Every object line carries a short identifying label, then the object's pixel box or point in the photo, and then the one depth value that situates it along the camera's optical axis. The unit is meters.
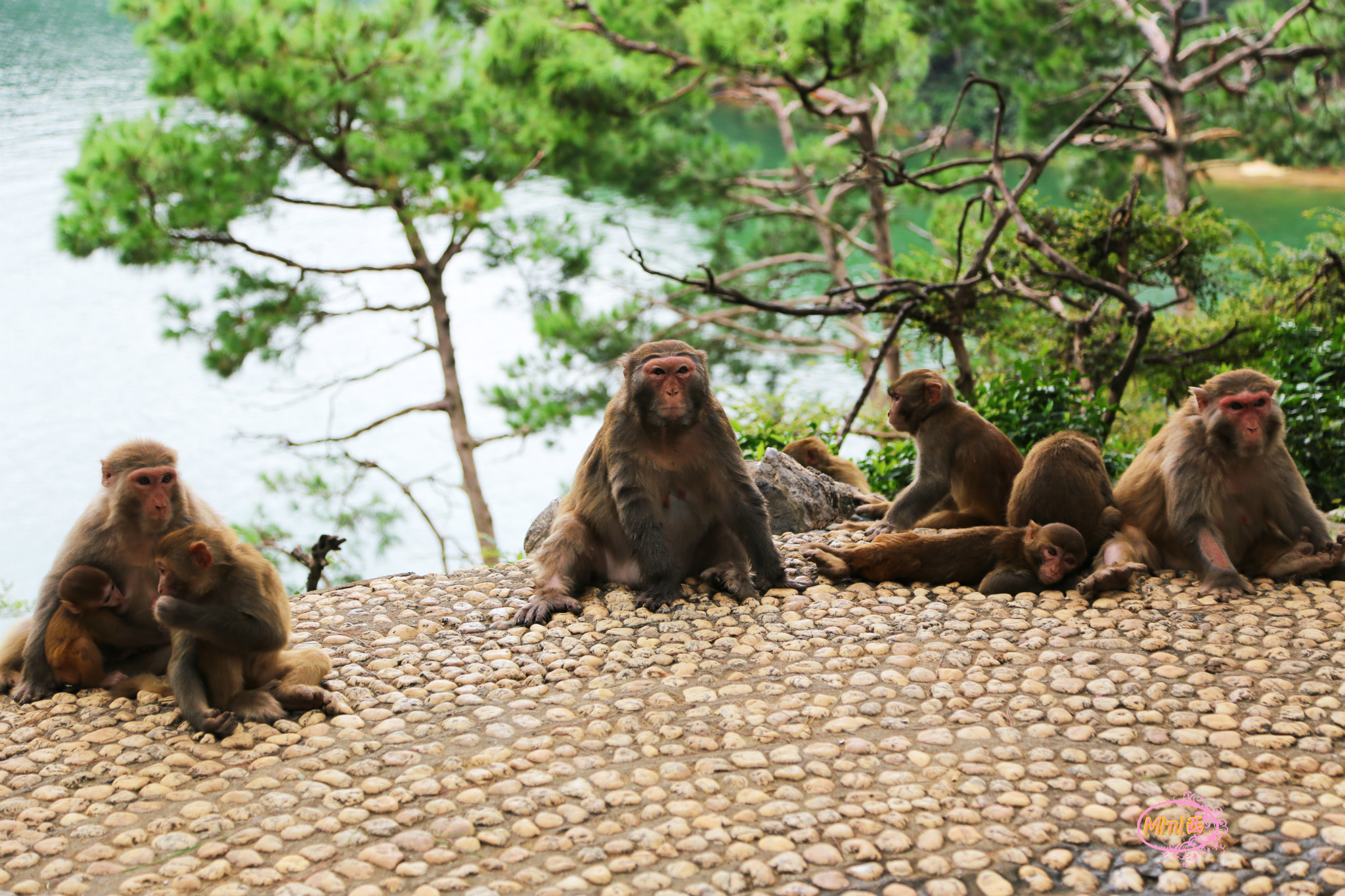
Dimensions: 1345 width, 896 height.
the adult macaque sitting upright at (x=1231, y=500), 4.38
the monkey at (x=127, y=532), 3.82
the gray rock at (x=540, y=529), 6.01
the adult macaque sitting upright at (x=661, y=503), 4.46
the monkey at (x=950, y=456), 5.25
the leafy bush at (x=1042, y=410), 6.89
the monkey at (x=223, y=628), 3.45
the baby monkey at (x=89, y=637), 3.91
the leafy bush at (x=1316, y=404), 6.28
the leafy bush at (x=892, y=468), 7.52
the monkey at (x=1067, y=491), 4.65
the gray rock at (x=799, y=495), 5.94
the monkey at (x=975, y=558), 4.55
